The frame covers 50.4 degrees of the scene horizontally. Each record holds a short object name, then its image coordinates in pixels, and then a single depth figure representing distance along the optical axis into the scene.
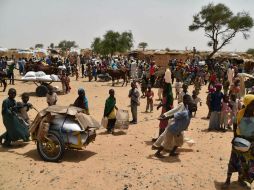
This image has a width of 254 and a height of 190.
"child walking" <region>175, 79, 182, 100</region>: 12.88
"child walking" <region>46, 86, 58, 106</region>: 8.01
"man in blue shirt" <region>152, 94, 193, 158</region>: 5.81
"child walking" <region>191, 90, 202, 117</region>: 9.70
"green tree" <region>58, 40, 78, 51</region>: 78.67
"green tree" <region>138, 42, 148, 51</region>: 70.69
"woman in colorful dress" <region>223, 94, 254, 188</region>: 4.45
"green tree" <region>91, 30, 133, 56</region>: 29.36
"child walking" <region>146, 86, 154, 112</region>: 10.23
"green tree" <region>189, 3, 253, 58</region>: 33.09
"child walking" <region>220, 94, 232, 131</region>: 8.23
